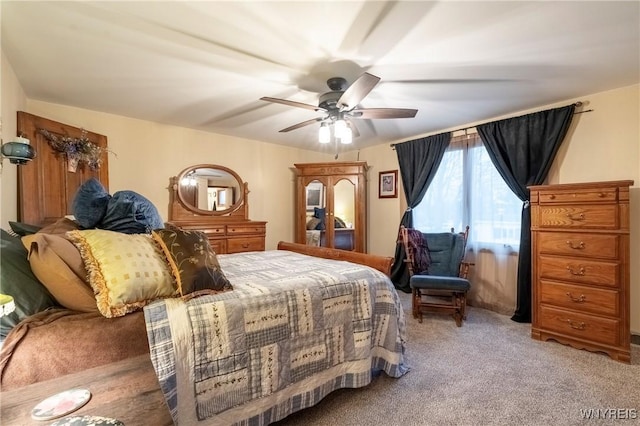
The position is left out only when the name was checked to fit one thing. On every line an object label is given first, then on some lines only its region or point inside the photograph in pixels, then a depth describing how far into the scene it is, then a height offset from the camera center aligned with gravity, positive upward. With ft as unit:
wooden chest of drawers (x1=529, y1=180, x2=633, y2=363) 7.30 -1.59
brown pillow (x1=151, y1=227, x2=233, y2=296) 4.73 -0.91
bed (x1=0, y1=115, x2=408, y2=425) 3.91 -1.79
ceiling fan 7.16 +2.65
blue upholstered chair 9.91 -2.43
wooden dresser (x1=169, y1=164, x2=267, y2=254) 12.44 -0.43
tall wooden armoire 14.80 +0.21
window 10.94 +0.31
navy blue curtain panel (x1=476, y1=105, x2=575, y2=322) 9.60 +1.84
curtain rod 9.25 +3.32
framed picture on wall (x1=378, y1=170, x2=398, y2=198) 14.69 +1.27
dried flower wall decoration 8.69 +1.98
